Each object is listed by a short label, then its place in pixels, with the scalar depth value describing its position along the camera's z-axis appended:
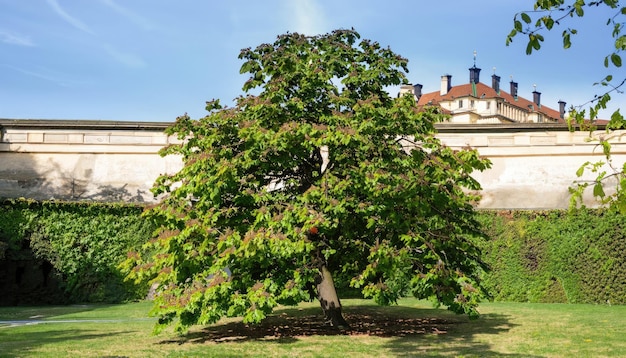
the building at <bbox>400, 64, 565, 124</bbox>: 109.12
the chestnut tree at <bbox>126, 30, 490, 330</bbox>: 12.39
